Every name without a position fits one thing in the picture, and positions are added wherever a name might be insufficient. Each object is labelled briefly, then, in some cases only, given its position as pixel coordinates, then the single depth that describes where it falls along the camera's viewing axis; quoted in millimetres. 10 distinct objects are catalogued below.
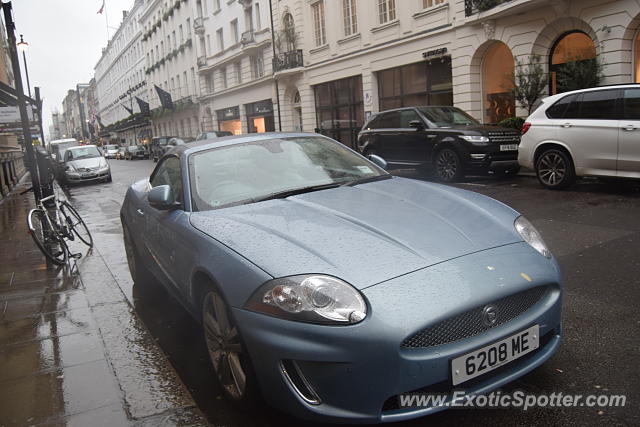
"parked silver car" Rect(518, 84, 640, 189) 8680
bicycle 6829
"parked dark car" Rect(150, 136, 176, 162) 38500
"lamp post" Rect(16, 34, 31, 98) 24102
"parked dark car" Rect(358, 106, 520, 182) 11797
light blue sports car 2293
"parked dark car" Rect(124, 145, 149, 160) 49719
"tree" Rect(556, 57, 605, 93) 14664
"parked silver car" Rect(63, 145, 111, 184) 21350
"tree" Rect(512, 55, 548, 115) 16188
